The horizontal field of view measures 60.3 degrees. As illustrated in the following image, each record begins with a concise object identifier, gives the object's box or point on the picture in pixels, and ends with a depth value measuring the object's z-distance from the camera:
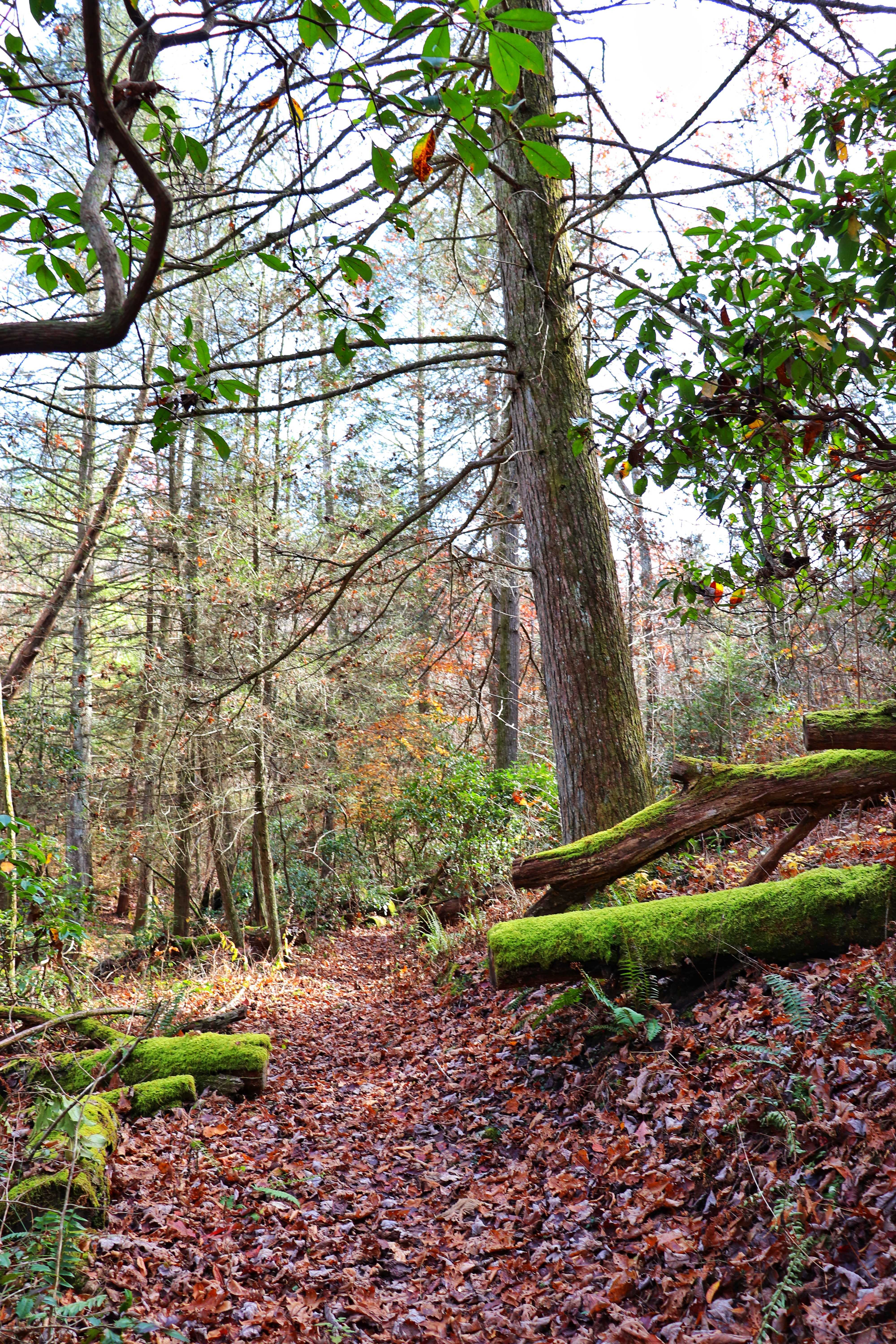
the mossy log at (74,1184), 3.33
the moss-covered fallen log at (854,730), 3.67
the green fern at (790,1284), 2.20
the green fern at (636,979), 4.14
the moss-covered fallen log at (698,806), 4.03
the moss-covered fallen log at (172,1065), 5.09
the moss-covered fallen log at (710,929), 3.86
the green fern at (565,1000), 4.57
